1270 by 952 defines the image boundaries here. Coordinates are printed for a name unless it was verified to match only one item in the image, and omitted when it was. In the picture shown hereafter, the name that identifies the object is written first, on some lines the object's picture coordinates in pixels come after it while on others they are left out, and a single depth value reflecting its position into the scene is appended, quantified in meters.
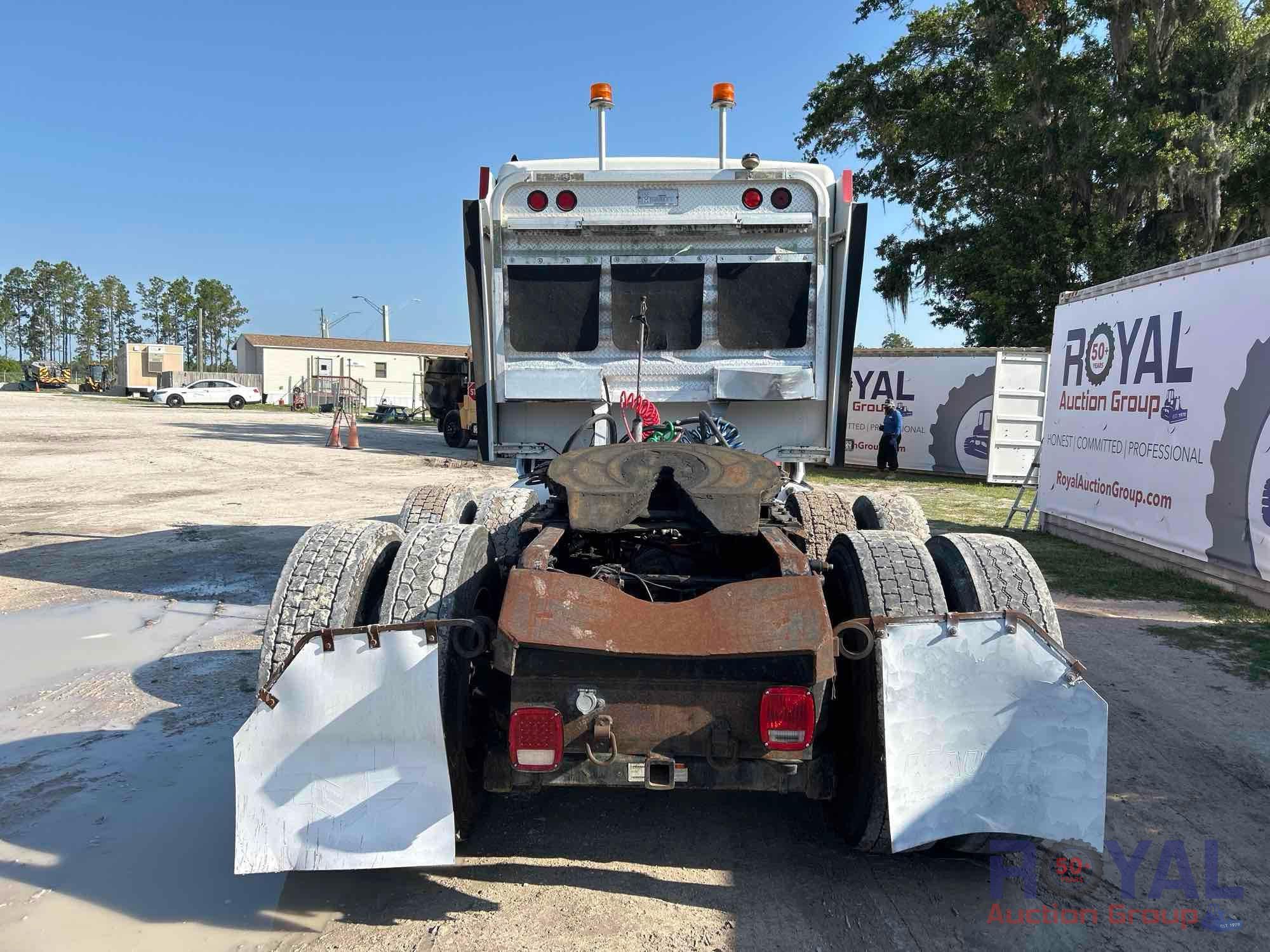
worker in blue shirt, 18.61
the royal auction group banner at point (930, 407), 17.77
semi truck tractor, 2.70
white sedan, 46.81
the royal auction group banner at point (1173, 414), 7.45
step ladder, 11.15
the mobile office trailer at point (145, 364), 62.25
